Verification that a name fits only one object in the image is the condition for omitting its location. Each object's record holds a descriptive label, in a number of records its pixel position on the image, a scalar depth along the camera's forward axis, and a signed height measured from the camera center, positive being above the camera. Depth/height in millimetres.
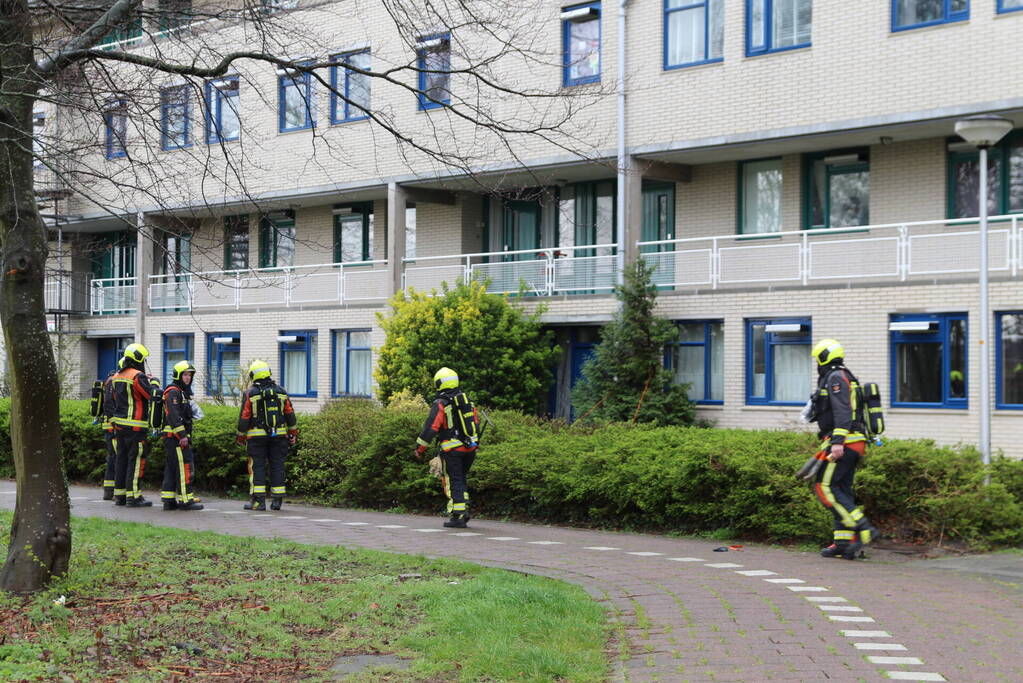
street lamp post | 13672 +2268
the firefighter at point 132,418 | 16984 -517
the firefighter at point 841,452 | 12195 -636
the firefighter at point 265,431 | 16188 -642
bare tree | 9305 +2153
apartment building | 20703 +3489
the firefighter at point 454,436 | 14664 -618
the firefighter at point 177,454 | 16594 -969
